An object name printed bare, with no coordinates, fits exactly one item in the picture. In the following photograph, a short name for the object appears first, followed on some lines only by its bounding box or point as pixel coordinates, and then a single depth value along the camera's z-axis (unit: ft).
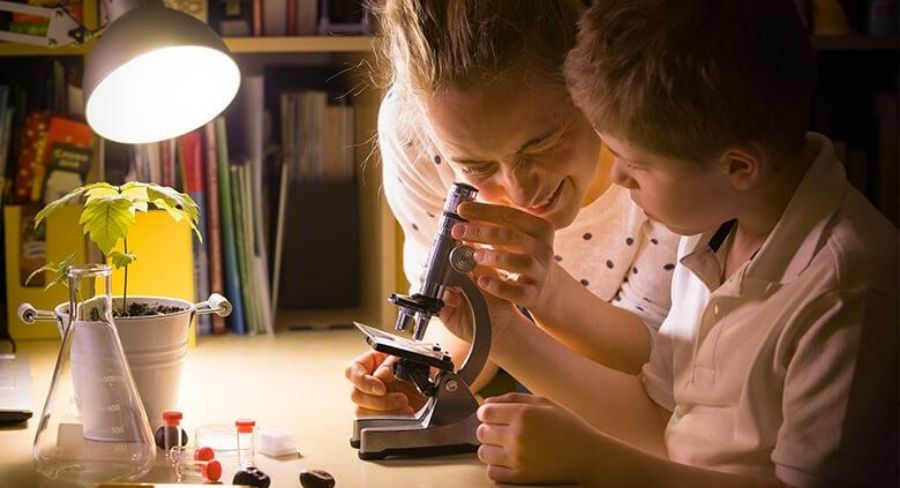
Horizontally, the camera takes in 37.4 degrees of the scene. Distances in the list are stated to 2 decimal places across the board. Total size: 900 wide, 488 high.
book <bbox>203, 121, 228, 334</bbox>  7.48
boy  4.20
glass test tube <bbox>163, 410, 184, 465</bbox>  5.15
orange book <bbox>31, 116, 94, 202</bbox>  7.35
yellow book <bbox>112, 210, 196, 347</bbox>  6.84
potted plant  5.32
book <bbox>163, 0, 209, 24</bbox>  7.32
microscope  5.02
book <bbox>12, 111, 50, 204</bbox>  7.36
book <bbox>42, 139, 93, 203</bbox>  7.35
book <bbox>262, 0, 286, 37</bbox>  7.55
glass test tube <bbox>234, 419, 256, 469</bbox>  5.08
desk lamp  5.68
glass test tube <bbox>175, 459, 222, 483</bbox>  4.77
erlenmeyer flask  4.87
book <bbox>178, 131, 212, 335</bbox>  7.43
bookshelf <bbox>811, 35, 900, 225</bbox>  8.63
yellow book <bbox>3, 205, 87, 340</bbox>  7.26
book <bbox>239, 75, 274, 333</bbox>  7.62
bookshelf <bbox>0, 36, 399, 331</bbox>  7.47
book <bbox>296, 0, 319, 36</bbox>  7.62
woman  5.02
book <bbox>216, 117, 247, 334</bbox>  7.51
